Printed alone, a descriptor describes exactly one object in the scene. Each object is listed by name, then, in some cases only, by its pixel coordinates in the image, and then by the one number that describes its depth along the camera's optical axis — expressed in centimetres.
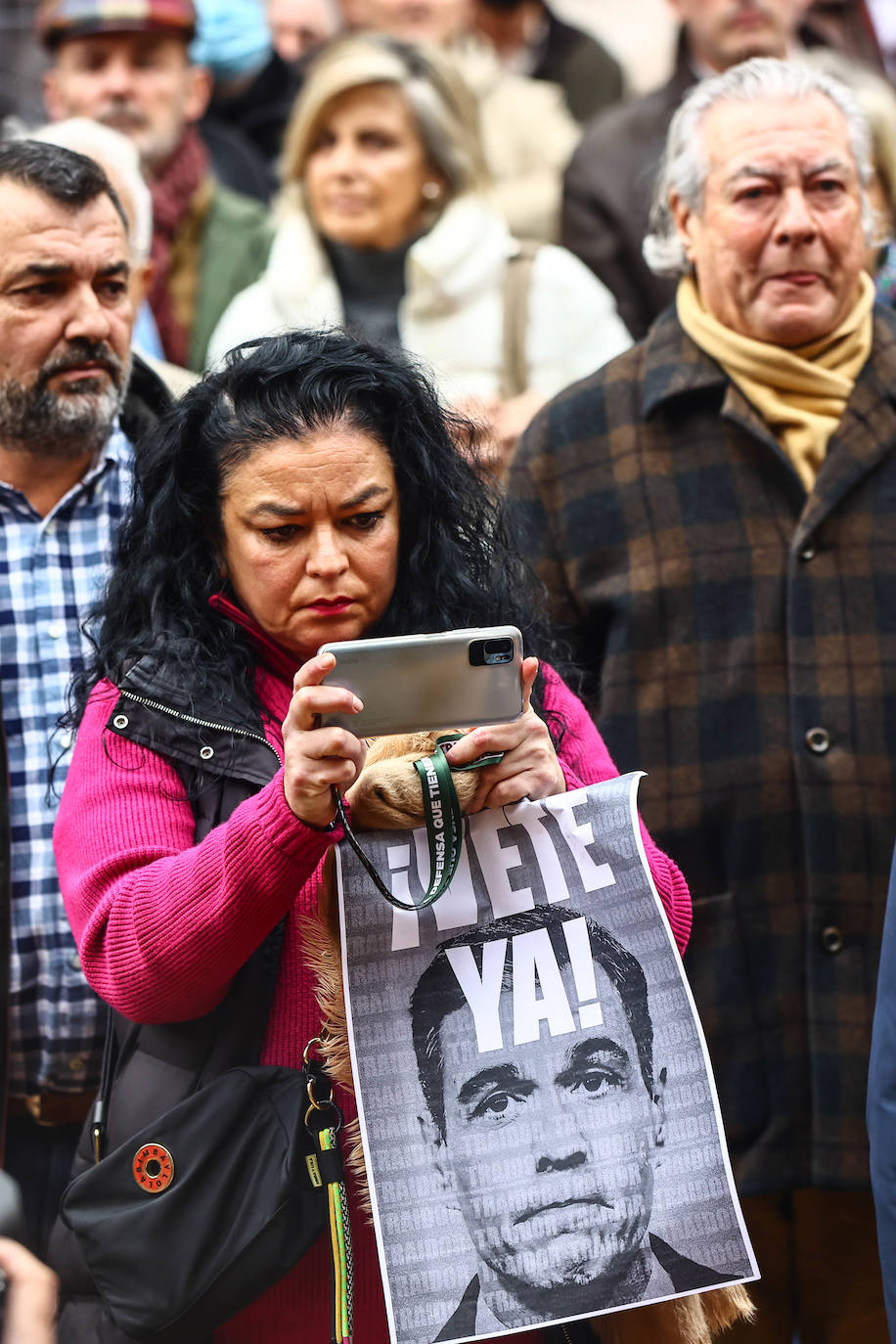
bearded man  545
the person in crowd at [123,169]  746
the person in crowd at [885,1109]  421
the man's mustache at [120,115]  964
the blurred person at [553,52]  1189
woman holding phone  403
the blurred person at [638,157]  904
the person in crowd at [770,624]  623
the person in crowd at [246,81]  1162
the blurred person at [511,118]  1011
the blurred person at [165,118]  943
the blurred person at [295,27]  1314
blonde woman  823
